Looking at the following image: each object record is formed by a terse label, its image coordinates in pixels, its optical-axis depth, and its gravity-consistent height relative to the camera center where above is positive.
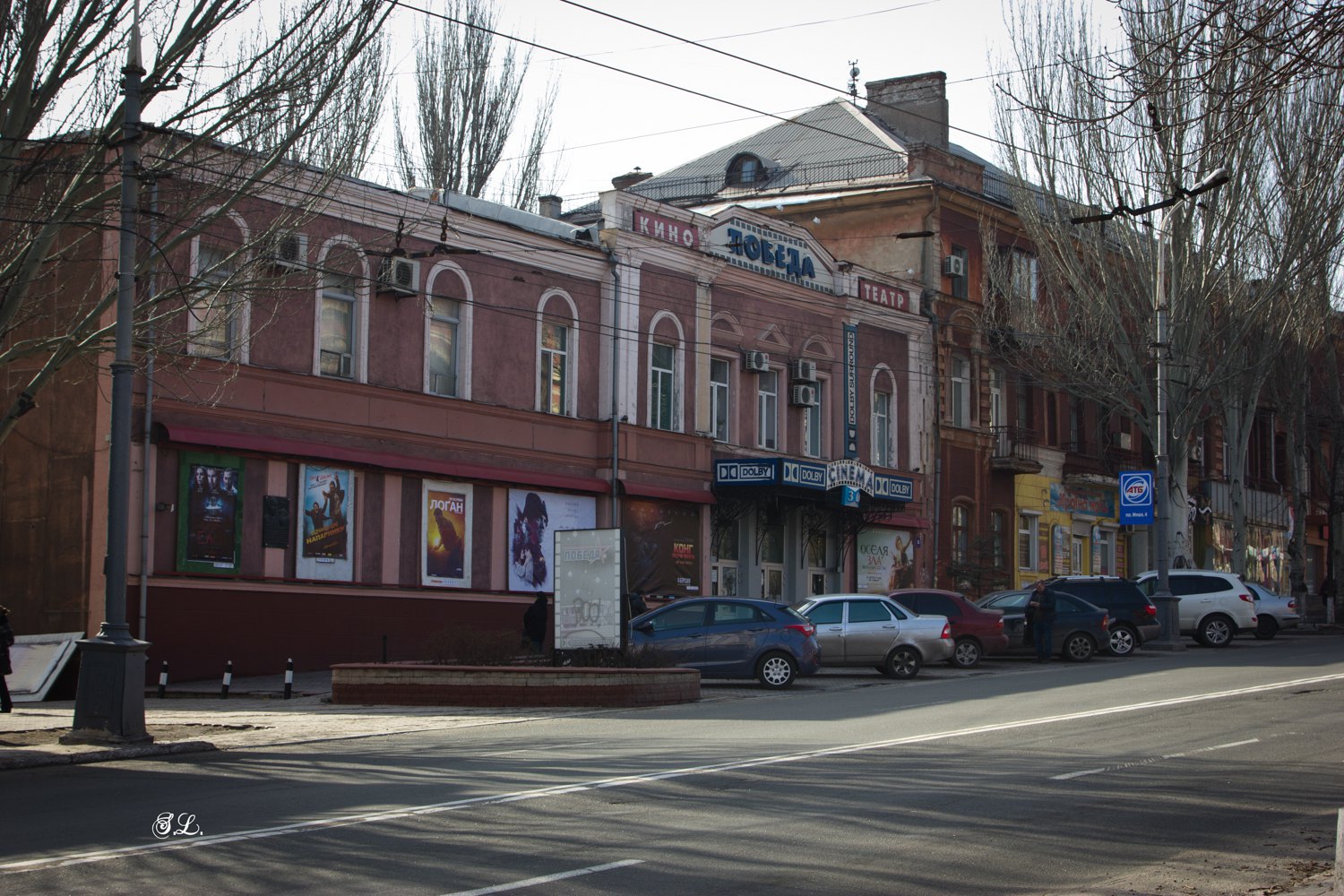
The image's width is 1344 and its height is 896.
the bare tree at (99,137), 16.02 +5.13
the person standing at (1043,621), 29.25 -0.60
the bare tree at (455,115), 44.81 +14.09
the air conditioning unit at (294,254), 23.61 +5.75
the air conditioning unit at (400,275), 28.09 +5.89
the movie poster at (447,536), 29.14 +0.98
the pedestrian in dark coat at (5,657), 20.09 -0.99
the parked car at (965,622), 28.22 -0.61
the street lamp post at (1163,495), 32.34 +2.14
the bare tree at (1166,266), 34.25 +7.85
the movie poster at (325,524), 26.91 +1.10
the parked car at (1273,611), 36.75 -0.48
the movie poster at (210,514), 24.98 +1.18
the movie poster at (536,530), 30.94 +1.19
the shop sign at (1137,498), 32.97 +2.04
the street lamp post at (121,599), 15.40 -0.15
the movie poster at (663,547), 33.19 +0.92
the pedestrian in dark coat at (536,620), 27.78 -0.62
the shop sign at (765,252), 36.50 +8.39
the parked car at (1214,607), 34.00 -0.36
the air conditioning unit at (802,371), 38.00 +5.49
